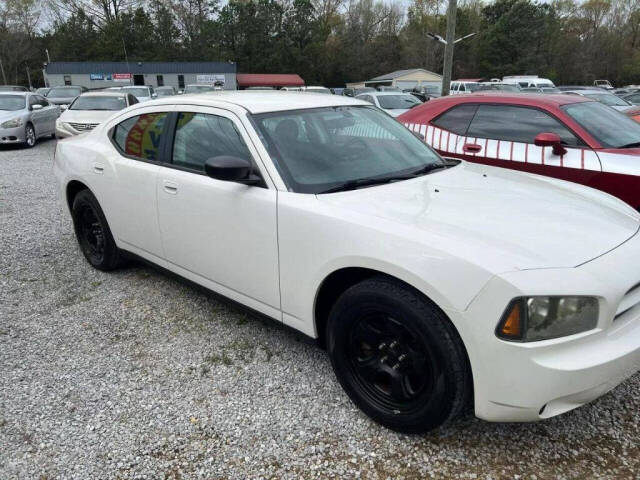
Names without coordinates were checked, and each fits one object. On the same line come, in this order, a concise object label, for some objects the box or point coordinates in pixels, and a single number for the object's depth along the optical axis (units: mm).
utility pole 17656
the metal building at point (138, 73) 51312
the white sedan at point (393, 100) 14531
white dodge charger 1947
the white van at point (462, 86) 29797
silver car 12367
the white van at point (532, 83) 30444
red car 4516
